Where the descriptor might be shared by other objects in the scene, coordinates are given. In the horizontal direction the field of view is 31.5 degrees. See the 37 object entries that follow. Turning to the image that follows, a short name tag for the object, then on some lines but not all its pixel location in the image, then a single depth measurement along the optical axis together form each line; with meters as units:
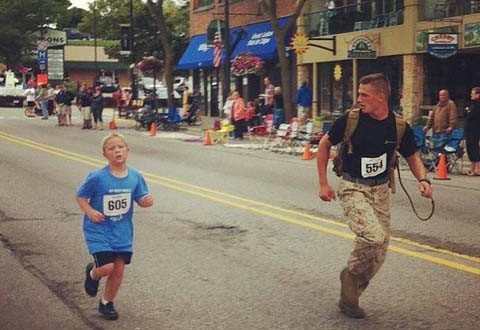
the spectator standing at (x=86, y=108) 31.94
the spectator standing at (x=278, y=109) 27.36
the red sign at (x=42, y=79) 50.51
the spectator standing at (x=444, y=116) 17.14
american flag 32.12
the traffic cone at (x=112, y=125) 32.81
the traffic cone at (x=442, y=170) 15.70
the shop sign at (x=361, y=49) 25.75
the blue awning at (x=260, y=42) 32.72
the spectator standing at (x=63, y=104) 33.69
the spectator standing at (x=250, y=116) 27.63
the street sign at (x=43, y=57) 57.03
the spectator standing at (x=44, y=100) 39.97
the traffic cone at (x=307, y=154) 20.17
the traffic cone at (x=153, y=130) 29.28
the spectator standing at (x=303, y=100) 27.75
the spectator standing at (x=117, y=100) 43.28
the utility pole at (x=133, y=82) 41.97
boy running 5.99
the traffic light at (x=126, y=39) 42.37
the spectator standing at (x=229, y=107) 27.46
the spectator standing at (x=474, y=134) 16.56
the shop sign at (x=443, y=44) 20.97
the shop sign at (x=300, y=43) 26.73
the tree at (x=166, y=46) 35.56
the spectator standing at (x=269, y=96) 30.09
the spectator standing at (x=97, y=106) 31.72
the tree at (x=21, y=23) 71.75
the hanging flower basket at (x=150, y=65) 38.47
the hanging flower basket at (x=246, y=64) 31.95
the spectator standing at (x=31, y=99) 44.53
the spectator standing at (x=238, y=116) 26.30
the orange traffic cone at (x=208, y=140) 24.78
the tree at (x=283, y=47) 27.50
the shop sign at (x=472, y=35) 22.14
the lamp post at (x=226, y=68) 30.55
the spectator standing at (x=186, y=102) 35.08
